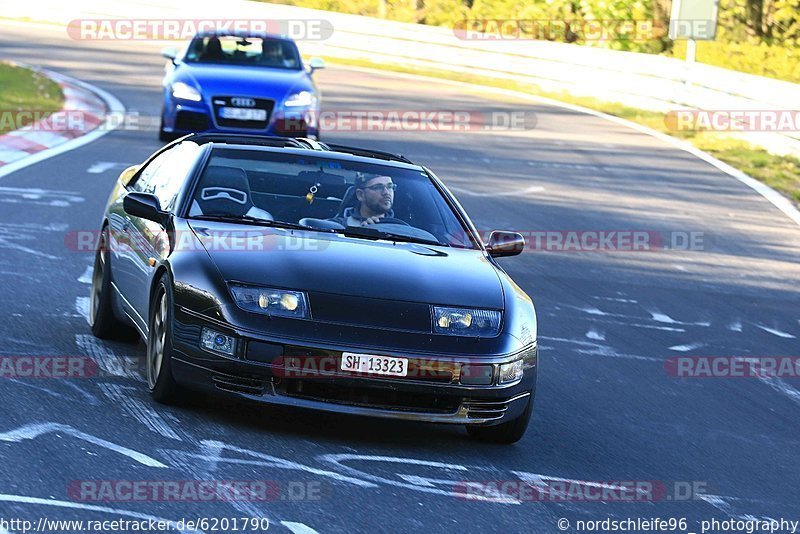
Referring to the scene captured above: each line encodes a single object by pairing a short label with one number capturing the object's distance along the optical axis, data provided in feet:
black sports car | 44.81
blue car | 123.13
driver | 53.88
